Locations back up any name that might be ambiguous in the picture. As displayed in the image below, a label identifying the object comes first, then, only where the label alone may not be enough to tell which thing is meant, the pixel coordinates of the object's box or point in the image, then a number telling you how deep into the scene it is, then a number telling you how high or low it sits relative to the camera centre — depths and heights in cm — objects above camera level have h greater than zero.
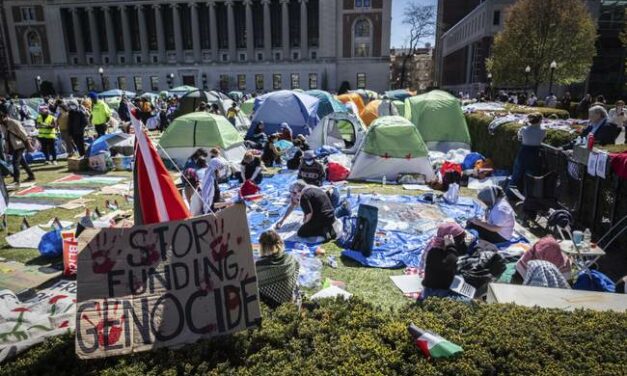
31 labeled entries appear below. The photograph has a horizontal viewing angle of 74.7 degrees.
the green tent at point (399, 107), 1952 -69
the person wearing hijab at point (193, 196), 706 -177
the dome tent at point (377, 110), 1814 -78
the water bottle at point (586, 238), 537 -195
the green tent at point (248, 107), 2447 -75
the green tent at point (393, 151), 1078 -153
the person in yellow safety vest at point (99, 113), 1535 -63
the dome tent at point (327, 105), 1788 -50
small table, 513 -200
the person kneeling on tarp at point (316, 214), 689 -199
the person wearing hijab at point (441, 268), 459 -193
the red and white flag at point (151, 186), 380 -82
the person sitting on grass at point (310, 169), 953 -173
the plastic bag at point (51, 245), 631 -223
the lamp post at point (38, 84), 5901 +183
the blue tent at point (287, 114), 1664 -80
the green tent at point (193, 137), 1245 -125
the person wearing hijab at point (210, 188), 792 -180
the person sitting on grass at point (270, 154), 1294 -185
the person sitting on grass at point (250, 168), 1054 -185
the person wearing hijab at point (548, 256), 496 -197
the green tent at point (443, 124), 1387 -108
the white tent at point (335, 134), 1424 -144
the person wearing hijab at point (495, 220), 617 -192
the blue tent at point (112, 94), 3241 +14
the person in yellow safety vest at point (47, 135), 1262 -120
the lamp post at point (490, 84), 3596 +63
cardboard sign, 301 -139
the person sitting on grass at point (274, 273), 413 -179
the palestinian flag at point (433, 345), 268 -163
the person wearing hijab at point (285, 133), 1515 -142
